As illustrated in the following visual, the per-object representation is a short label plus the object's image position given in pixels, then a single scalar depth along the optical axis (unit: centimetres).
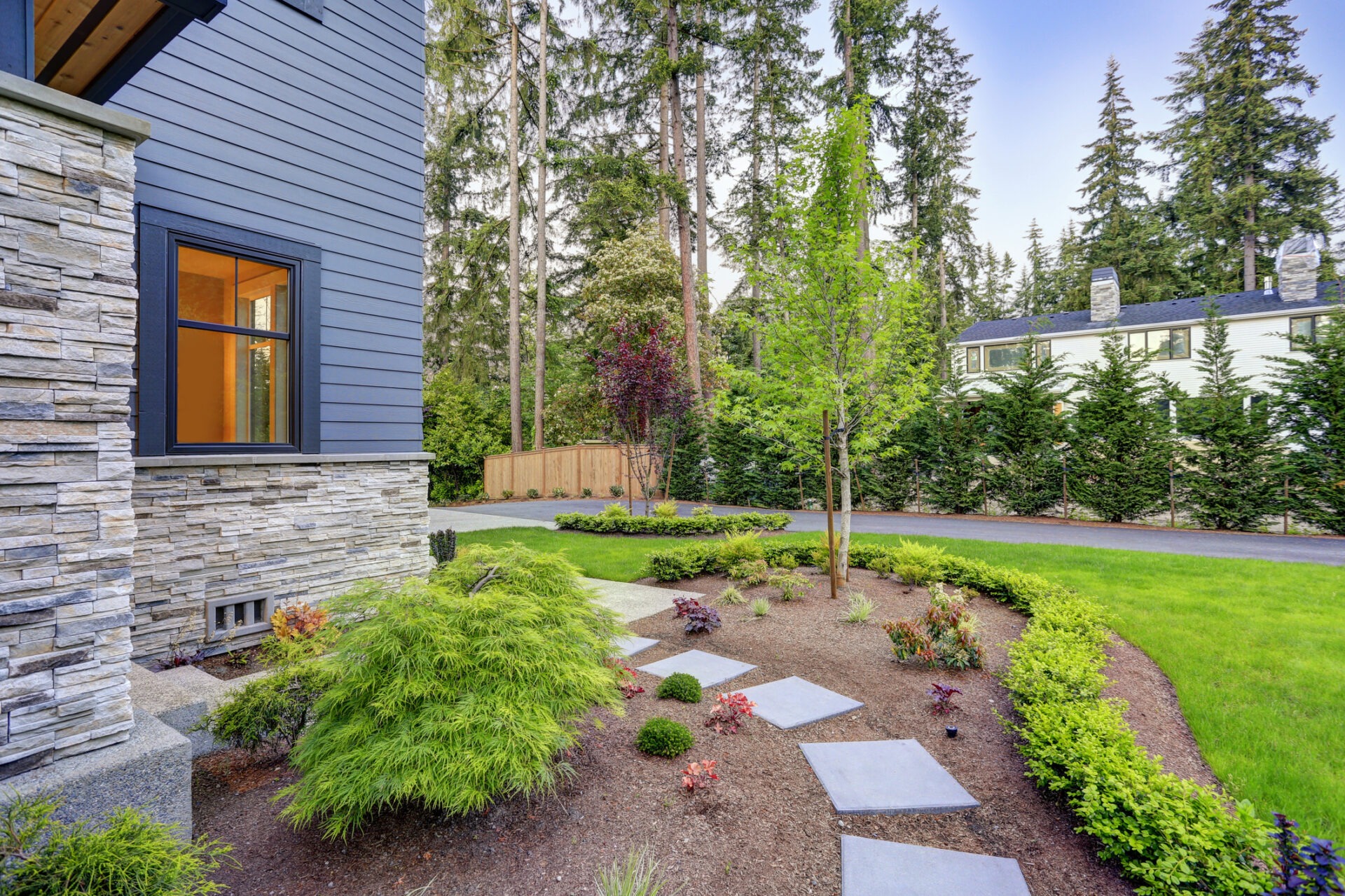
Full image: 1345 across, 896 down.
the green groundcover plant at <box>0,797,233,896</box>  136
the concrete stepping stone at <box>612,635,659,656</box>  410
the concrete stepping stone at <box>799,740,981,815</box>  224
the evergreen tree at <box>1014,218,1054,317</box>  2742
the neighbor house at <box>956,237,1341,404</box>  1634
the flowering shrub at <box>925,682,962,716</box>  303
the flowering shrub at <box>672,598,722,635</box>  437
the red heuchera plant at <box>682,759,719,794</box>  229
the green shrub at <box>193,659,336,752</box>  238
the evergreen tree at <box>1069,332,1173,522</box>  946
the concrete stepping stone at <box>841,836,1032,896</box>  180
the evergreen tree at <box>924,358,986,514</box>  1104
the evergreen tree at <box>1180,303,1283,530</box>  865
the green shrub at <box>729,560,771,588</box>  568
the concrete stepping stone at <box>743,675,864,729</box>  299
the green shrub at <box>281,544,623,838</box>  182
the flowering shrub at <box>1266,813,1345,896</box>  140
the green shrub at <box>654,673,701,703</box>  315
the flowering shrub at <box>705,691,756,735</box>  284
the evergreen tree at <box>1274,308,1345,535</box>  815
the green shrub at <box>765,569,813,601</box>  518
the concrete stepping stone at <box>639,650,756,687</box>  356
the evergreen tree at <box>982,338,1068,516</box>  1031
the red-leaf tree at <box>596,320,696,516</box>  1037
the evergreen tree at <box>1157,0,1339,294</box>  1916
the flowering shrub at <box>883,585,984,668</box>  362
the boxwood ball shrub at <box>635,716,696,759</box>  256
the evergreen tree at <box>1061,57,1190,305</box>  2305
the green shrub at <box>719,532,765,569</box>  618
